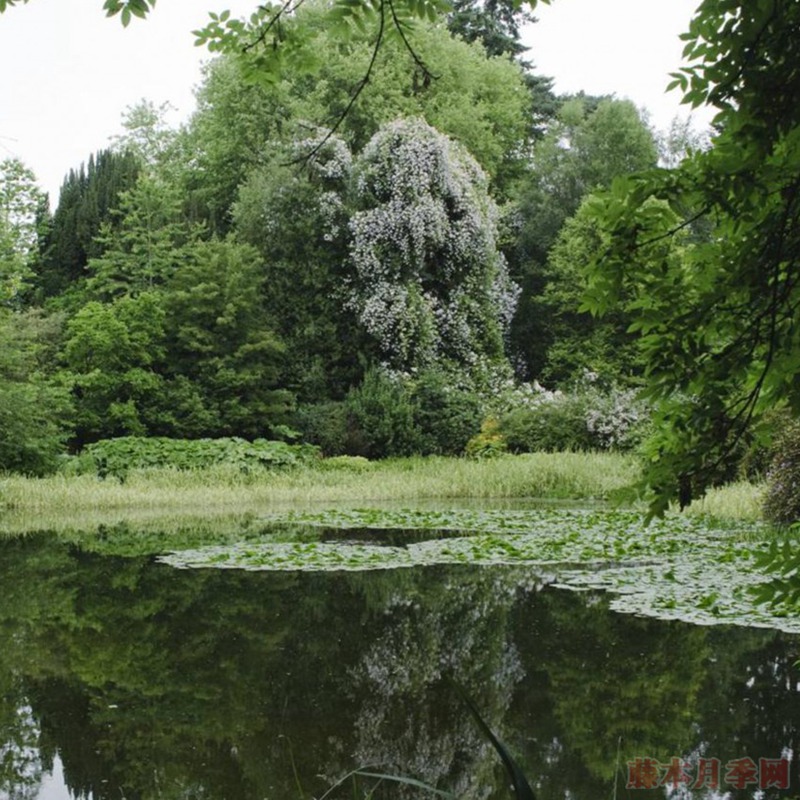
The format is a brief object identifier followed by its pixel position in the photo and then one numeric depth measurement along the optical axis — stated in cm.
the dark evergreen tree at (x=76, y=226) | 2448
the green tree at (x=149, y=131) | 3234
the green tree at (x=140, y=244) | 2175
